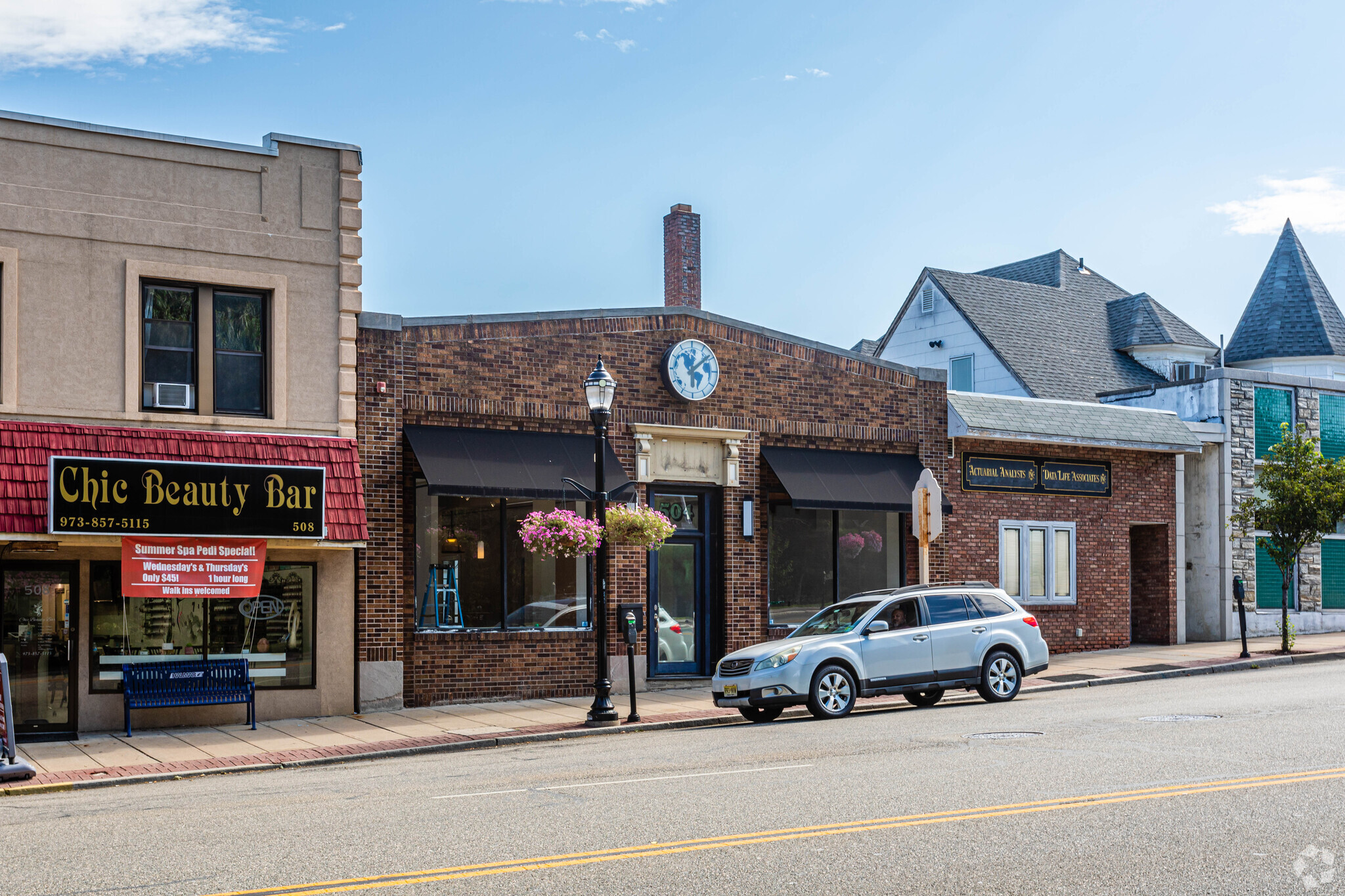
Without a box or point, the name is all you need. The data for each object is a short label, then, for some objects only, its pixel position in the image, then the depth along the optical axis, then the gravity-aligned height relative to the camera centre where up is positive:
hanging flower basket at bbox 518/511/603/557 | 16.94 -0.23
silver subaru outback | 16.02 -1.82
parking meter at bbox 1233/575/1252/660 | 22.58 -1.57
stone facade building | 26.70 +0.62
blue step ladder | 18.48 -1.21
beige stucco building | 15.63 +1.71
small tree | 23.20 +0.20
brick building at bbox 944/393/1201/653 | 23.66 -0.02
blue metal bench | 15.85 -2.10
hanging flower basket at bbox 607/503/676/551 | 17.50 -0.16
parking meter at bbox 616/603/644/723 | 16.72 -1.53
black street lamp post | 16.66 +0.54
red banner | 15.67 -0.63
